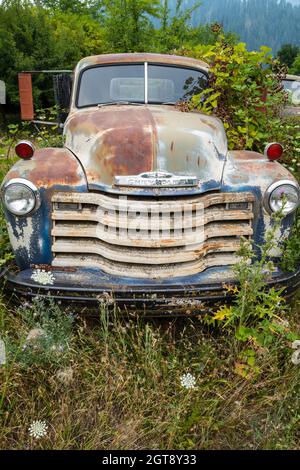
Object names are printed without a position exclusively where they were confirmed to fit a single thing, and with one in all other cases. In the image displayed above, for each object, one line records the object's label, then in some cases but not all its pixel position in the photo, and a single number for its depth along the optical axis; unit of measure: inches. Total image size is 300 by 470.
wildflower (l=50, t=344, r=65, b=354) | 97.7
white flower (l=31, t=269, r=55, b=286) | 100.6
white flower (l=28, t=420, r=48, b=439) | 86.4
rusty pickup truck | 103.9
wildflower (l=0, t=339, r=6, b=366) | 93.2
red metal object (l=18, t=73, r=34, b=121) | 192.5
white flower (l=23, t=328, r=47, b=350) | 98.8
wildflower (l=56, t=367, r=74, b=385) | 94.3
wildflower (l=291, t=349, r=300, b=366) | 95.7
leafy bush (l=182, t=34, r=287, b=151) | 164.9
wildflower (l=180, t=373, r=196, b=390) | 91.5
